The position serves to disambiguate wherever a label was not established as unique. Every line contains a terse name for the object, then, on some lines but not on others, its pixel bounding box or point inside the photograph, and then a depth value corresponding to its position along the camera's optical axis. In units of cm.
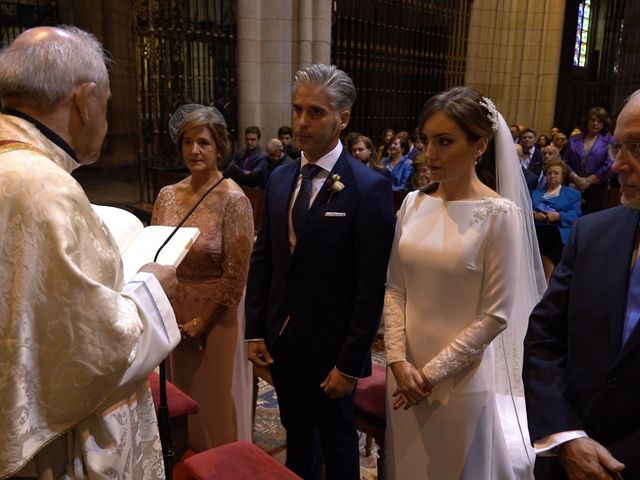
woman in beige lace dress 255
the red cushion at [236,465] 193
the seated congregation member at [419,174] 506
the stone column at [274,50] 819
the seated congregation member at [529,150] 735
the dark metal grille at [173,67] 780
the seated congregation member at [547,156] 560
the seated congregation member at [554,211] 532
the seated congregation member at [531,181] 561
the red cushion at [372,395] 237
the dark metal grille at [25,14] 1229
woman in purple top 631
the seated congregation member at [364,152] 598
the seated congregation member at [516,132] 843
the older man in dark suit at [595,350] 145
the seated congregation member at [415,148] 677
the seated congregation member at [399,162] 657
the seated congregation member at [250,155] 685
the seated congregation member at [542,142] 877
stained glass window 1677
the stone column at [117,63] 1243
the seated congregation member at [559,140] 808
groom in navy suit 203
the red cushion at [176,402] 231
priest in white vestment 127
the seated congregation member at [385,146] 820
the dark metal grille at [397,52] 995
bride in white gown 189
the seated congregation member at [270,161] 675
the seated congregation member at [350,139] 611
